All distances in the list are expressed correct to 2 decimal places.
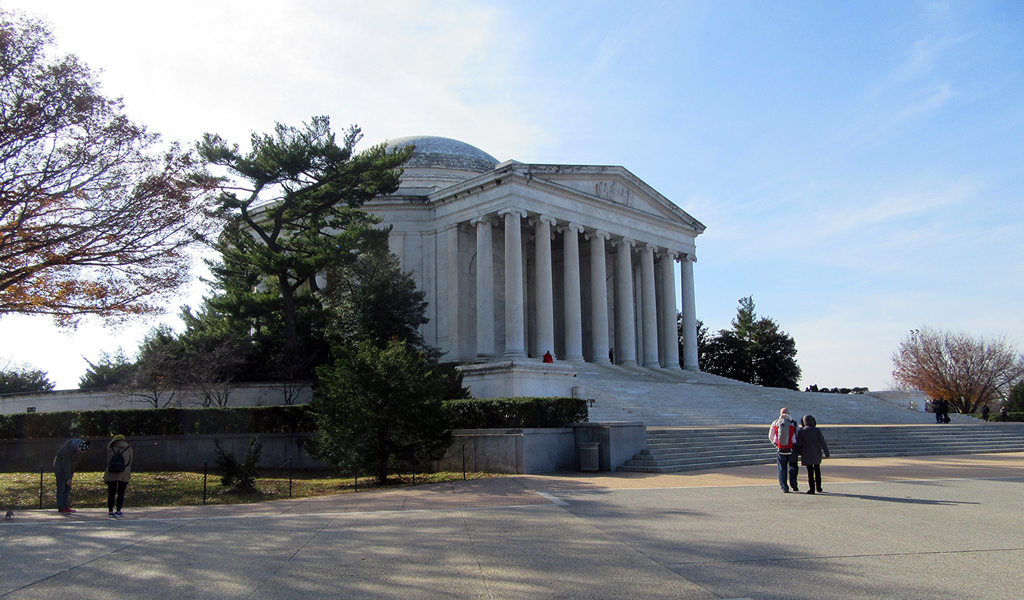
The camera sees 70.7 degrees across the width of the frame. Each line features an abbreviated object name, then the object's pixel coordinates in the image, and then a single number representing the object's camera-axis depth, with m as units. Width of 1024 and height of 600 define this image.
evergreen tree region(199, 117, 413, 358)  35.88
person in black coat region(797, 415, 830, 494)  16.52
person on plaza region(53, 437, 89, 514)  16.94
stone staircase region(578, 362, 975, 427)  33.06
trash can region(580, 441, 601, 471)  22.36
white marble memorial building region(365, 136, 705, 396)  45.28
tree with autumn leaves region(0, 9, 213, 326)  21.59
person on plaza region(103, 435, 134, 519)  16.19
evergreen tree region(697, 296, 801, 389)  65.50
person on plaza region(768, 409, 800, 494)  16.83
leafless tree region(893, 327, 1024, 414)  68.88
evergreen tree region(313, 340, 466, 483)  21.45
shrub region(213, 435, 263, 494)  20.05
